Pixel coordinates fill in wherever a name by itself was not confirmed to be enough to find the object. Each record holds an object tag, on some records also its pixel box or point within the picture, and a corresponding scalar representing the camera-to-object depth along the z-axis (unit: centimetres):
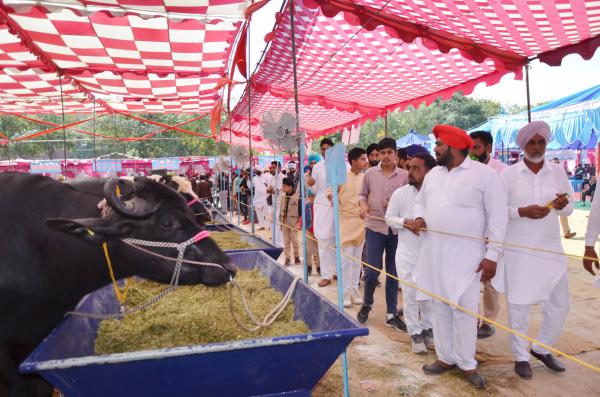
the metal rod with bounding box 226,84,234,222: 786
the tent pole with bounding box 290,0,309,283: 358
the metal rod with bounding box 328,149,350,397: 273
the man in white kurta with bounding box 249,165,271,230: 1111
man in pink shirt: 430
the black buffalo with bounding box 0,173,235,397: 199
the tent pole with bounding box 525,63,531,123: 434
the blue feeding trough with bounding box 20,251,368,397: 158
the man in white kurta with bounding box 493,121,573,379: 319
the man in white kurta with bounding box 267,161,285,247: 878
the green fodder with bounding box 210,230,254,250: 468
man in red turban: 299
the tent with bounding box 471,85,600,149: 895
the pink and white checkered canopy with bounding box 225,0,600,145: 380
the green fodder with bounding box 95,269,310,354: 224
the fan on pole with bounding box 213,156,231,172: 1435
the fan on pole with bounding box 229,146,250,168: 1127
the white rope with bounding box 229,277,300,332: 226
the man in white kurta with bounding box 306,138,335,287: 556
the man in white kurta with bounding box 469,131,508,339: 412
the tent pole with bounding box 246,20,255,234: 658
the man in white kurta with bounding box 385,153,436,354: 378
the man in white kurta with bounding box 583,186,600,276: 292
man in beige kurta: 500
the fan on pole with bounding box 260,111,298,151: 597
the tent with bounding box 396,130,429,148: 1636
